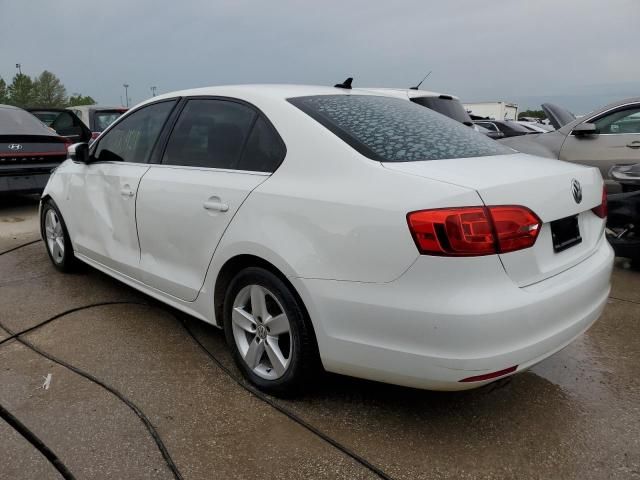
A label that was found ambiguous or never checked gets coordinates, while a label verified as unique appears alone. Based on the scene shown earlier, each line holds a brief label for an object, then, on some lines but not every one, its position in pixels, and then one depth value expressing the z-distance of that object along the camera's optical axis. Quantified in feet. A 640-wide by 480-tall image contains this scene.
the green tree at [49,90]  275.80
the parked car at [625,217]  15.81
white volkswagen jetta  6.72
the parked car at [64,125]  31.01
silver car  20.63
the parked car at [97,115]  33.17
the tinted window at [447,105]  21.90
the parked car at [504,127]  46.21
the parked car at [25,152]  23.52
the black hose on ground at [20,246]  18.30
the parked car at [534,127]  51.38
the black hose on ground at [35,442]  7.20
